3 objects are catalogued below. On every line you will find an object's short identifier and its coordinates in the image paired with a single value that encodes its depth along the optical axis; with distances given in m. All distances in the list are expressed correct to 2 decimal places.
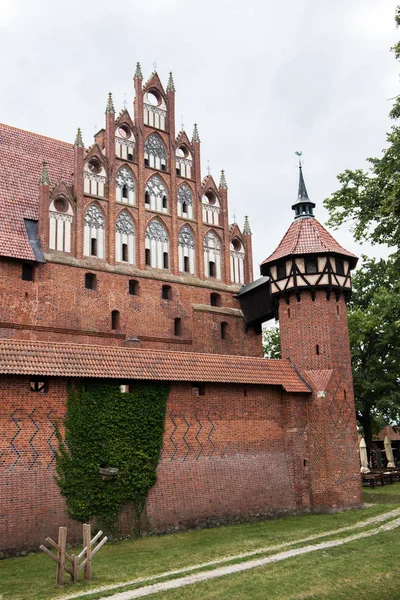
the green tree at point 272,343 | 32.15
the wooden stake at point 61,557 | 9.04
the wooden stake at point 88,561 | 9.34
